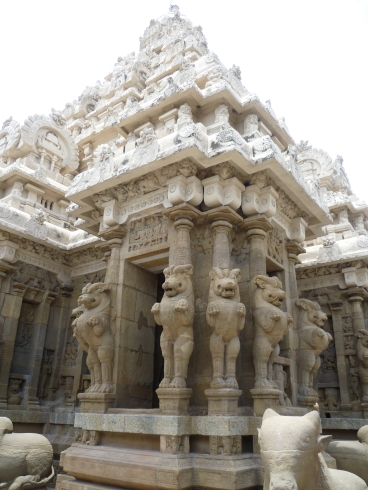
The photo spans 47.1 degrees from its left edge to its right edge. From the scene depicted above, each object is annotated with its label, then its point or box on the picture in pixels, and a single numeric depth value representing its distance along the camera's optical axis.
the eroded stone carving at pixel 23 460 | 7.17
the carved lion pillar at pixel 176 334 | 6.90
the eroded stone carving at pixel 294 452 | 3.99
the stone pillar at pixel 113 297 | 7.87
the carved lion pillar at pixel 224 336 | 6.72
